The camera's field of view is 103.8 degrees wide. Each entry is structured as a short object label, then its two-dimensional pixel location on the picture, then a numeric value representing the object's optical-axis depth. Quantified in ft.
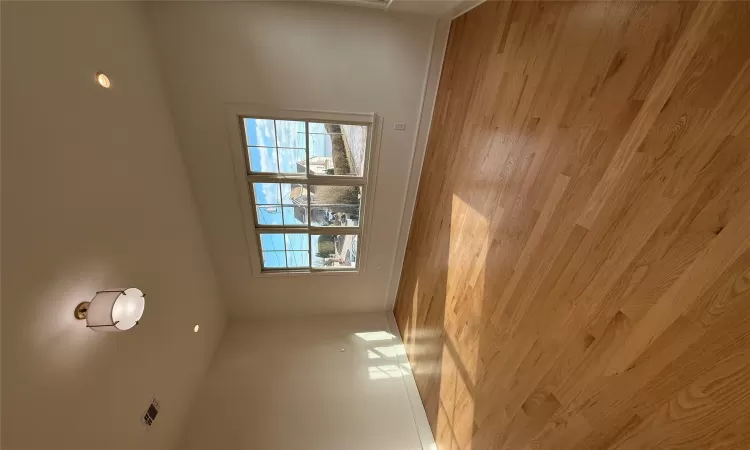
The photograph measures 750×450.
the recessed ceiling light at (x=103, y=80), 5.06
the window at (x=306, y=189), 8.87
